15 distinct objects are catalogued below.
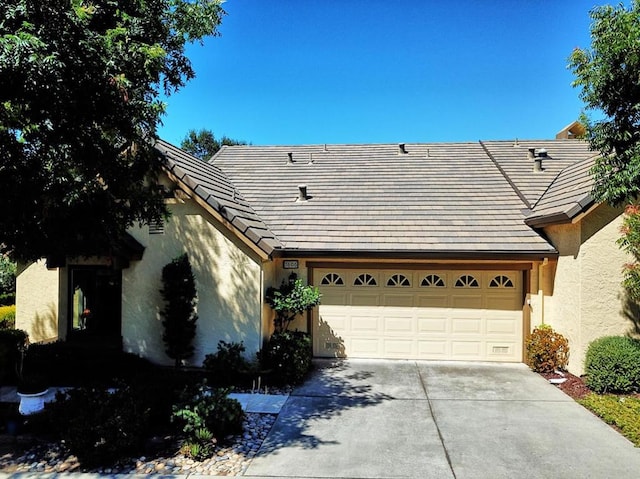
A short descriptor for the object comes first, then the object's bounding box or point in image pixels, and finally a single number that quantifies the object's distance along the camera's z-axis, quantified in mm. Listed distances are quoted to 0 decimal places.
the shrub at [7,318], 13180
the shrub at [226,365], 8742
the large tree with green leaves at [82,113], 4660
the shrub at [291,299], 9605
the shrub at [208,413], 5737
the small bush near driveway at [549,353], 9539
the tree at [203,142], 43125
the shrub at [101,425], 5297
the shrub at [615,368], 8109
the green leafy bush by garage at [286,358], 8719
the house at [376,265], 9266
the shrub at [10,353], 8867
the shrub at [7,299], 16641
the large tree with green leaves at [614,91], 6327
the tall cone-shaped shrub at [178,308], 9211
